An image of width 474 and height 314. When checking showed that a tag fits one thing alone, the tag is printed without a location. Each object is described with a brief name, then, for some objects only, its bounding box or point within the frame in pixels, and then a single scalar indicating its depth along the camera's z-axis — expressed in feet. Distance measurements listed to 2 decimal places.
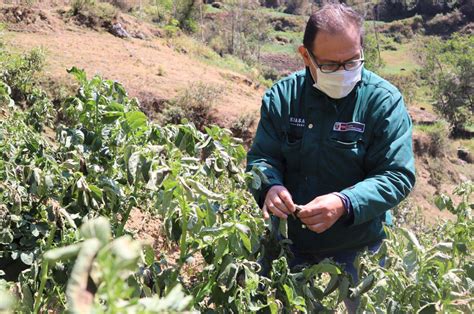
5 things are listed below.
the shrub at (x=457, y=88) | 84.43
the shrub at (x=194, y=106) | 26.89
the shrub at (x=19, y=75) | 20.63
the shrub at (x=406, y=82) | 100.71
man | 5.53
